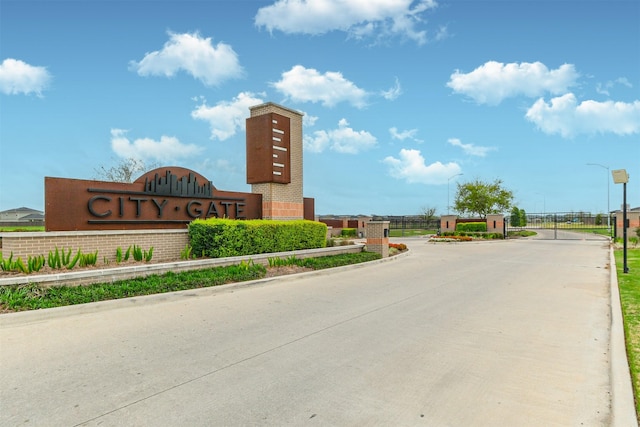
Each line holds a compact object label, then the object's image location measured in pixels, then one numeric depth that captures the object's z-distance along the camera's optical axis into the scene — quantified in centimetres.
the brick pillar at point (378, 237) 1723
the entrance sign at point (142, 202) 1122
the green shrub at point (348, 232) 4028
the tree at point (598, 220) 6327
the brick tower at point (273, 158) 1730
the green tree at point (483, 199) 4525
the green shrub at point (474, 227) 3825
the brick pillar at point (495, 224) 3713
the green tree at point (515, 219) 6213
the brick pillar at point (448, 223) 4084
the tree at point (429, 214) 5902
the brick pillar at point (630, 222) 2956
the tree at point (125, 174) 2979
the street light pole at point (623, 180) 1264
